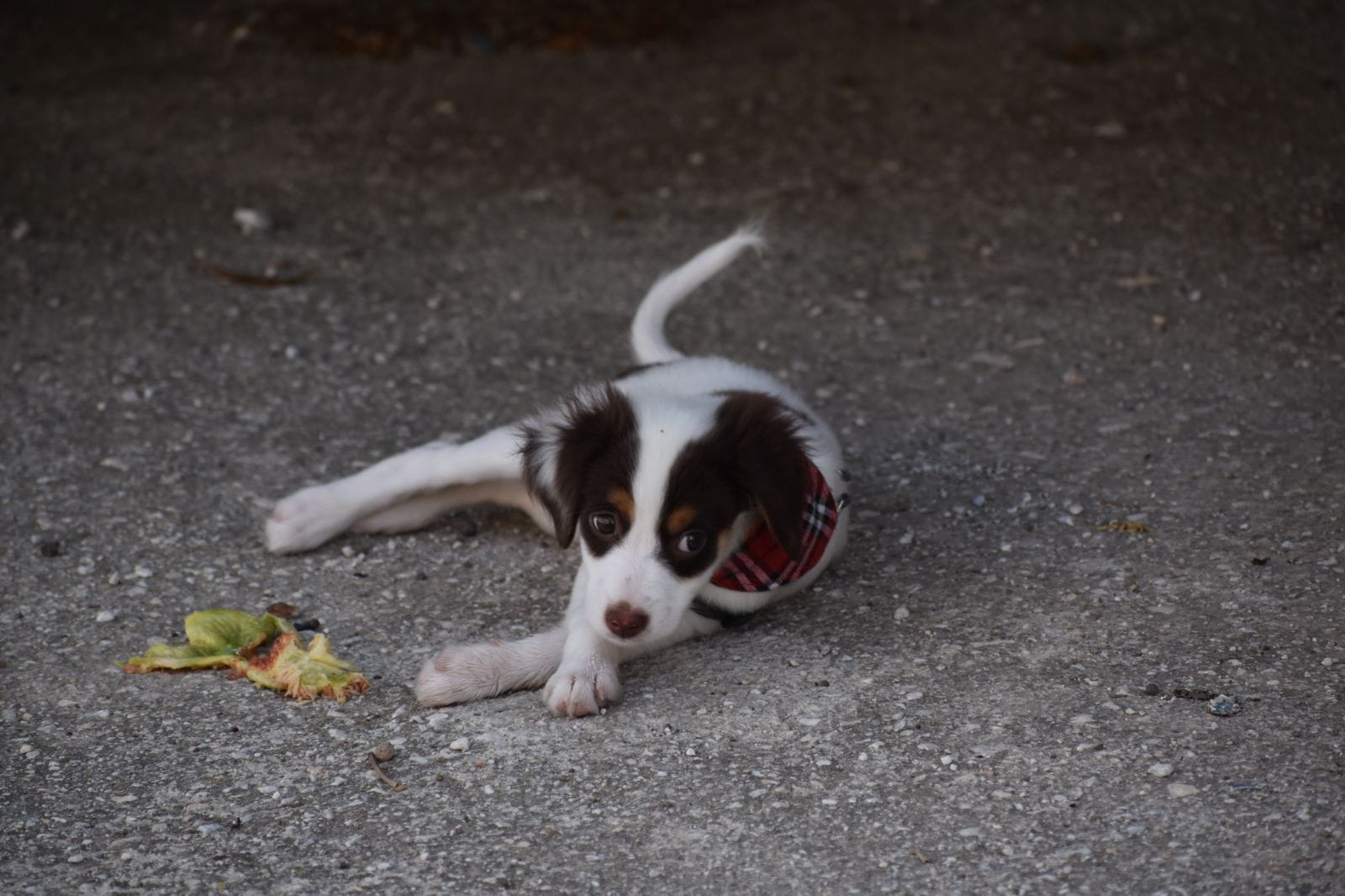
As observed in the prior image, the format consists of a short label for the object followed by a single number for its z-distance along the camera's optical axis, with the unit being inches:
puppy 247.6
